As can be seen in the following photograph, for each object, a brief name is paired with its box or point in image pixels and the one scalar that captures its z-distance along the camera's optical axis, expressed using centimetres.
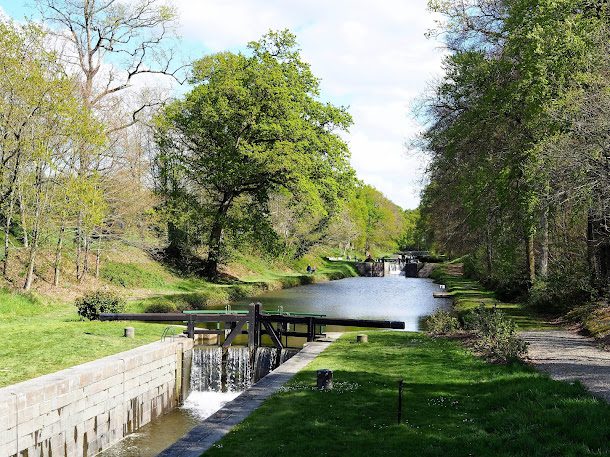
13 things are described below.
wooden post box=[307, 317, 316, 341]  2211
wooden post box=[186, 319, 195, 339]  2123
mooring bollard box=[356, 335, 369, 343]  2025
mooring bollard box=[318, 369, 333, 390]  1307
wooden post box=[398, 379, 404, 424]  1024
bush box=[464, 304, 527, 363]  1535
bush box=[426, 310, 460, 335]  2147
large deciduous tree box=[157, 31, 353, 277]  3869
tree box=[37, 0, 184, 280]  3288
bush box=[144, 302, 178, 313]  3006
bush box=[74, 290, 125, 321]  2298
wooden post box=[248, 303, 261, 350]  2291
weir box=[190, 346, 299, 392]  2034
